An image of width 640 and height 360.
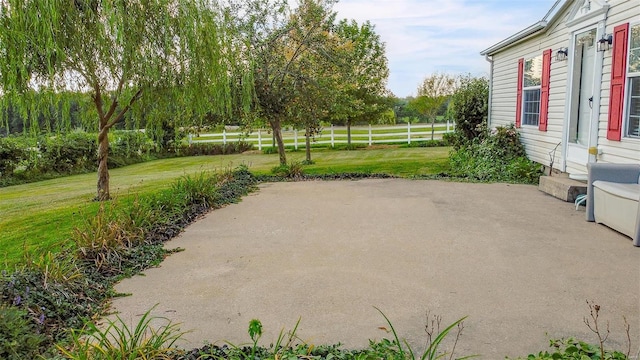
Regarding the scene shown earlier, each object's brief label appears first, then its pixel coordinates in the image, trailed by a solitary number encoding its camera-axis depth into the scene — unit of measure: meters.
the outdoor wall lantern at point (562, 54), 7.45
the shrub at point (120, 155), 13.58
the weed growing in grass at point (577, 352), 2.29
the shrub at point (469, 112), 11.68
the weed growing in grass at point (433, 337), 2.29
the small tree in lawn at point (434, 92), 21.20
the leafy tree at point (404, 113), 27.50
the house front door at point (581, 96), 6.90
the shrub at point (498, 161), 8.66
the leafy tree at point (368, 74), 18.03
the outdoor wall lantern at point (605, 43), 6.16
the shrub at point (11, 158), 12.32
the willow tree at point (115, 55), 4.61
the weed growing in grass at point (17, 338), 2.31
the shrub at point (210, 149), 18.44
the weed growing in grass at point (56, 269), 3.29
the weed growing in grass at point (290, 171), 9.84
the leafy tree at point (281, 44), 9.52
